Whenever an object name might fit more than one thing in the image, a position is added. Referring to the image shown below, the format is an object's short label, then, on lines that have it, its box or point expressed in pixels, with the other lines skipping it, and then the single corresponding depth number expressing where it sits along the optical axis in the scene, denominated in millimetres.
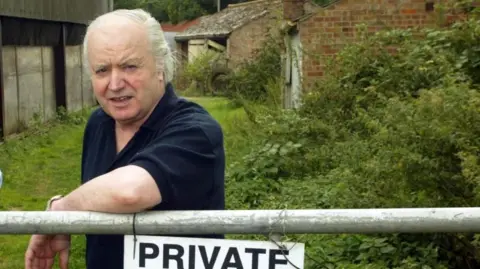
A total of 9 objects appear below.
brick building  10797
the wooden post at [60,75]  17875
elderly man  2100
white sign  2008
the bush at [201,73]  32875
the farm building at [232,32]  34750
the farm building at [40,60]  13758
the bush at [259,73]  19234
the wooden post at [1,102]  12965
